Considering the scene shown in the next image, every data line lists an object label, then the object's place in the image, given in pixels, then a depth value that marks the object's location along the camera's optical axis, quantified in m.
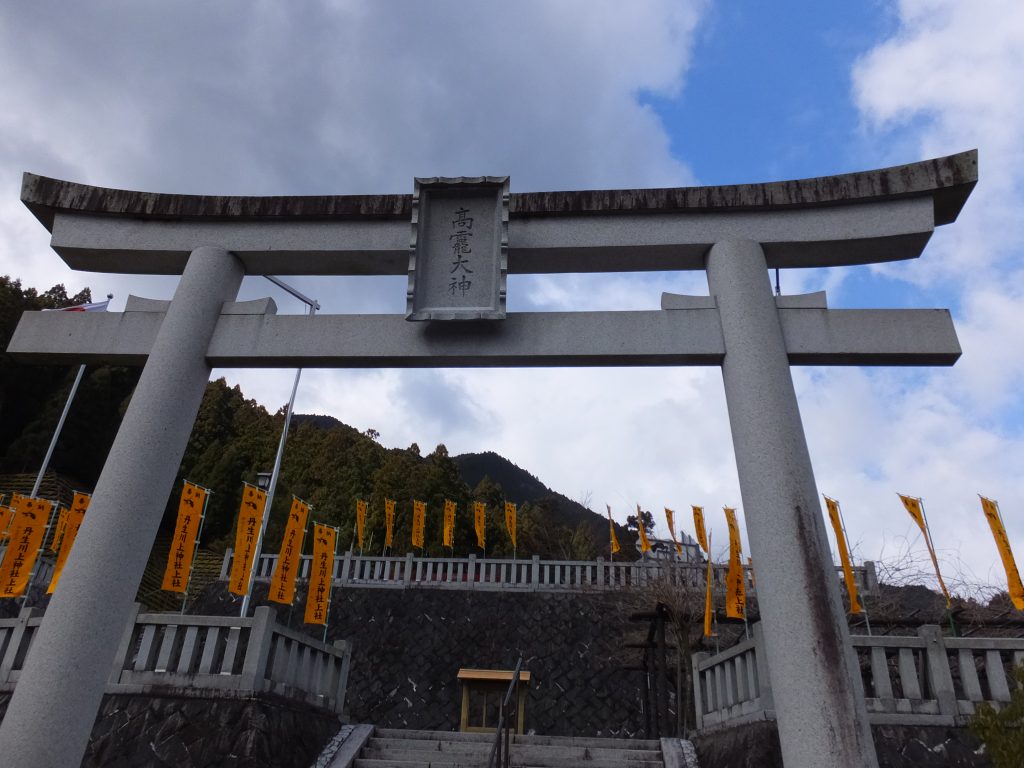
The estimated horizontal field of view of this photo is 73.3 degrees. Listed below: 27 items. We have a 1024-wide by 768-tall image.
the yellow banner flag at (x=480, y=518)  20.03
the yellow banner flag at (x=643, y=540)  18.75
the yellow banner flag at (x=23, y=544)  11.62
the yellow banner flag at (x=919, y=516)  12.70
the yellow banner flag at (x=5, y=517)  12.55
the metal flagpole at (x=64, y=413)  15.24
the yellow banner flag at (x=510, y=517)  20.89
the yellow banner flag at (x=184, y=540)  10.77
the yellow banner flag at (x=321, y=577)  12.12
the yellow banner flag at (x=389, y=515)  19.31
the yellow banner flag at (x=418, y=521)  19.30
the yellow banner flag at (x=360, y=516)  18.70
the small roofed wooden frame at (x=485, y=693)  12.64
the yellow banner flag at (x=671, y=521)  18.11
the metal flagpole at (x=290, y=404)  14.08
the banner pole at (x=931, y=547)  12.69
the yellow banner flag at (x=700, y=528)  16.50
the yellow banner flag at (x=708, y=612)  10.31
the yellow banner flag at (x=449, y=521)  19.20
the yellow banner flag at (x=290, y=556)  11.56
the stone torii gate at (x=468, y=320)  4.76
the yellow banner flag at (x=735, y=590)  10.38
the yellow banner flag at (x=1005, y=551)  11.05
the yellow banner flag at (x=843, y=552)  11.80
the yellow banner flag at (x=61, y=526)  14.55
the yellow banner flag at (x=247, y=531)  11.49
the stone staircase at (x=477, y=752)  6.51
